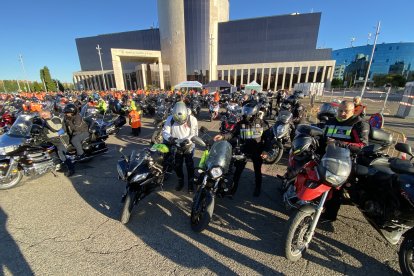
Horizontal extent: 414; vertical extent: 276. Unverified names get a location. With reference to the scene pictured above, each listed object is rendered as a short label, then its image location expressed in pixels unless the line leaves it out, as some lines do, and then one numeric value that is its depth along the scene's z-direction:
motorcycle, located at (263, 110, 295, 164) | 5.18
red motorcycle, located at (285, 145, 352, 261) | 1.96
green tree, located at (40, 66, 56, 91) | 62.34
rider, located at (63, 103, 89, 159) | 4.72
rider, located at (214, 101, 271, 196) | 3.62
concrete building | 49.56
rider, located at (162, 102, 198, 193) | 3.70
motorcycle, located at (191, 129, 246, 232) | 2.70
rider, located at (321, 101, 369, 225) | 3.15
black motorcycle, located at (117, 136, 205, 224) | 2.94
